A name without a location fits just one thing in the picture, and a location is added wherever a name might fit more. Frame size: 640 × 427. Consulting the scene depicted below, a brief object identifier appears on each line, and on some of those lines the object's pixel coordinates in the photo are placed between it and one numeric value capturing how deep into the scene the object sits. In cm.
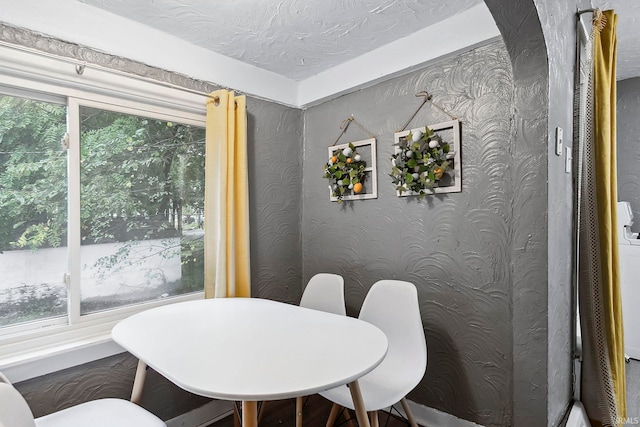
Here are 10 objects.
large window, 167
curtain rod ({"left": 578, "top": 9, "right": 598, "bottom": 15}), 164
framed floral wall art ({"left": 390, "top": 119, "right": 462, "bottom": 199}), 194
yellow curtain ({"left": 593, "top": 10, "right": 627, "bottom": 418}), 166
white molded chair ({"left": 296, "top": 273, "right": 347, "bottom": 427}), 214
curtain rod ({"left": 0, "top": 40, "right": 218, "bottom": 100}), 159
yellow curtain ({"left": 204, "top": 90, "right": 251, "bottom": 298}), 219
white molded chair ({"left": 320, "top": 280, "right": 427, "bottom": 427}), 153
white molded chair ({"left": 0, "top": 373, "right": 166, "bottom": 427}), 130
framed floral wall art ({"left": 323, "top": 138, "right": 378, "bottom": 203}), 234
